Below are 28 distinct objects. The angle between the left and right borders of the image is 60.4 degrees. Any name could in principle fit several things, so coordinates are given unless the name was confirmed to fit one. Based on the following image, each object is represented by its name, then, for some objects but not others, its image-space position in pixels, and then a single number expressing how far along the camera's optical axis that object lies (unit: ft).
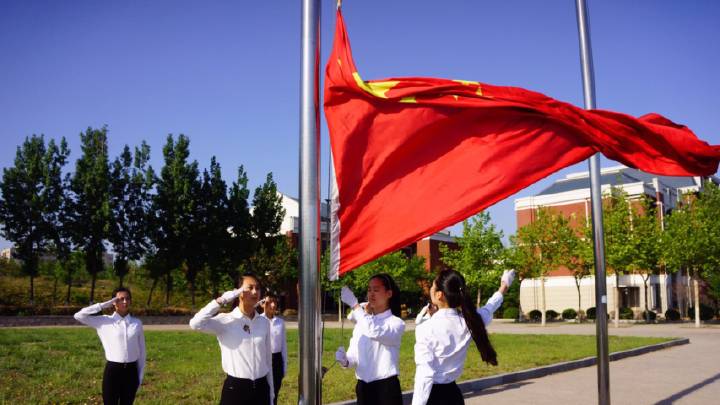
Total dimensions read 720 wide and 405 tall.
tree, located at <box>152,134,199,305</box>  118.42
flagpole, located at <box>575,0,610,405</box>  21.56
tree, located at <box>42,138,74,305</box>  108.37
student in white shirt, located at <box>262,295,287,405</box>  23.54
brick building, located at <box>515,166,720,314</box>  156.76
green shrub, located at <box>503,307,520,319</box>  146.41
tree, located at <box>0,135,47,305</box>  106.52
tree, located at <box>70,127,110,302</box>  109.70
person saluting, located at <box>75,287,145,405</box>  20.89
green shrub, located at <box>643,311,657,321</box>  124.16
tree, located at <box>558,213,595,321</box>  119.79
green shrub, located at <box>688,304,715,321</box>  126.21
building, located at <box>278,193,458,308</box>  157.80
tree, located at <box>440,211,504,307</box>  125.29
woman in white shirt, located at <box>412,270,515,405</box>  13.58
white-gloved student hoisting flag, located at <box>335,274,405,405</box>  16.10
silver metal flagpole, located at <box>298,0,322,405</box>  10.62
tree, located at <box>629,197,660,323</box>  106.52
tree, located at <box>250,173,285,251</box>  130.72
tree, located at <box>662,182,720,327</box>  108.58
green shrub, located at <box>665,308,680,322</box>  130.52
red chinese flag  13.41
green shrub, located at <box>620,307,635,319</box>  133.59
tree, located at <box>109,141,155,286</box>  113.70
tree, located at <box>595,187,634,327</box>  105.40
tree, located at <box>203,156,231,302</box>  122.52
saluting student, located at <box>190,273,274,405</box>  15.75
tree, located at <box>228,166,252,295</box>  126.21
